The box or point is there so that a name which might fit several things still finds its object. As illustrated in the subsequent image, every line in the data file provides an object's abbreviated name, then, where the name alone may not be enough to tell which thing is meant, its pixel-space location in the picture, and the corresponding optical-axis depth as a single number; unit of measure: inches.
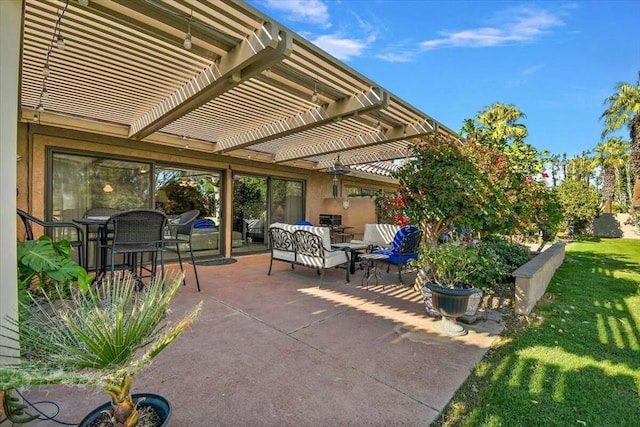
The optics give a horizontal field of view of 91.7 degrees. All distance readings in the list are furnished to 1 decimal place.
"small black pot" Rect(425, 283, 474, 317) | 127.4
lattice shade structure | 106.9
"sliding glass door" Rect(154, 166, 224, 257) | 271.9
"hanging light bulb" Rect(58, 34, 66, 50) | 105.8
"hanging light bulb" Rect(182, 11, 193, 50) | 105.9
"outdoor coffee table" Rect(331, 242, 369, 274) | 229.9
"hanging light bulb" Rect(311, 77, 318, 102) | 150.1
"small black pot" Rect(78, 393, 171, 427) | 51.4
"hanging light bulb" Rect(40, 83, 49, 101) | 149.0
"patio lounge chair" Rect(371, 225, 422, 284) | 215.0
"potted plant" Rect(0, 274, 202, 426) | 43.7
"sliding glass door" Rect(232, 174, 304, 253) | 327.6
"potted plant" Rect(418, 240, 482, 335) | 128.8
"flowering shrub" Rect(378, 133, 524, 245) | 151.7
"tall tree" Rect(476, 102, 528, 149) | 796.0
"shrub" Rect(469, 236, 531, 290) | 159.9
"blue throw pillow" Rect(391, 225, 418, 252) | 218.2
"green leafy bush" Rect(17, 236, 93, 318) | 90.3
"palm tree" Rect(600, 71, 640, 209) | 790.0
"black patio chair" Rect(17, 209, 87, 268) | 125.0
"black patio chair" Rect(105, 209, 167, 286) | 148.7
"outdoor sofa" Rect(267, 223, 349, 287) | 207.5
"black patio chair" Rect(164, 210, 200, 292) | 197.5
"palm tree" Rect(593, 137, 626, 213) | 971.3
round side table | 213.5
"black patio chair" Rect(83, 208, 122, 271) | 198.5
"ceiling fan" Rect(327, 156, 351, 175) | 316.2
